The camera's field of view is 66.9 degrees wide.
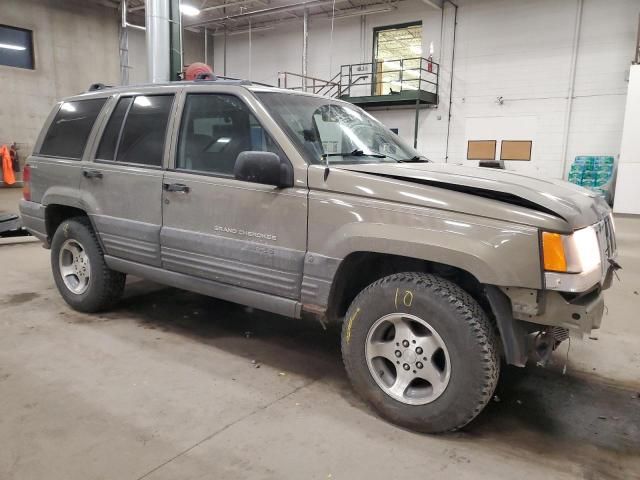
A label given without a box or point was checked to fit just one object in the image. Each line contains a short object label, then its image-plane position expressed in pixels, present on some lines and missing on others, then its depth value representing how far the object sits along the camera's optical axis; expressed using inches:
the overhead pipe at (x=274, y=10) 670.5
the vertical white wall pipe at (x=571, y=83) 558.6
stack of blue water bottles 543.8
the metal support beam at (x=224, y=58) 876.0
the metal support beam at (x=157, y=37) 331.6
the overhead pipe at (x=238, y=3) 664.1
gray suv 89.3
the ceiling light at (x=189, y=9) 613.3
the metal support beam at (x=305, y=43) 736.3
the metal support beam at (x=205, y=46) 844.6
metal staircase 636.7
